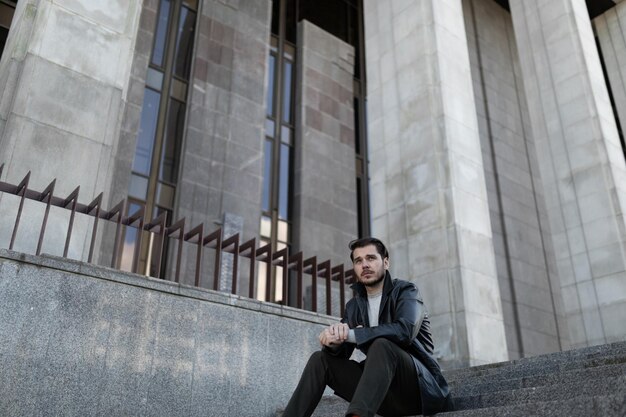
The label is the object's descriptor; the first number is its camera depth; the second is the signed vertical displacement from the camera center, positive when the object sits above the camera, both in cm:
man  416 +71
